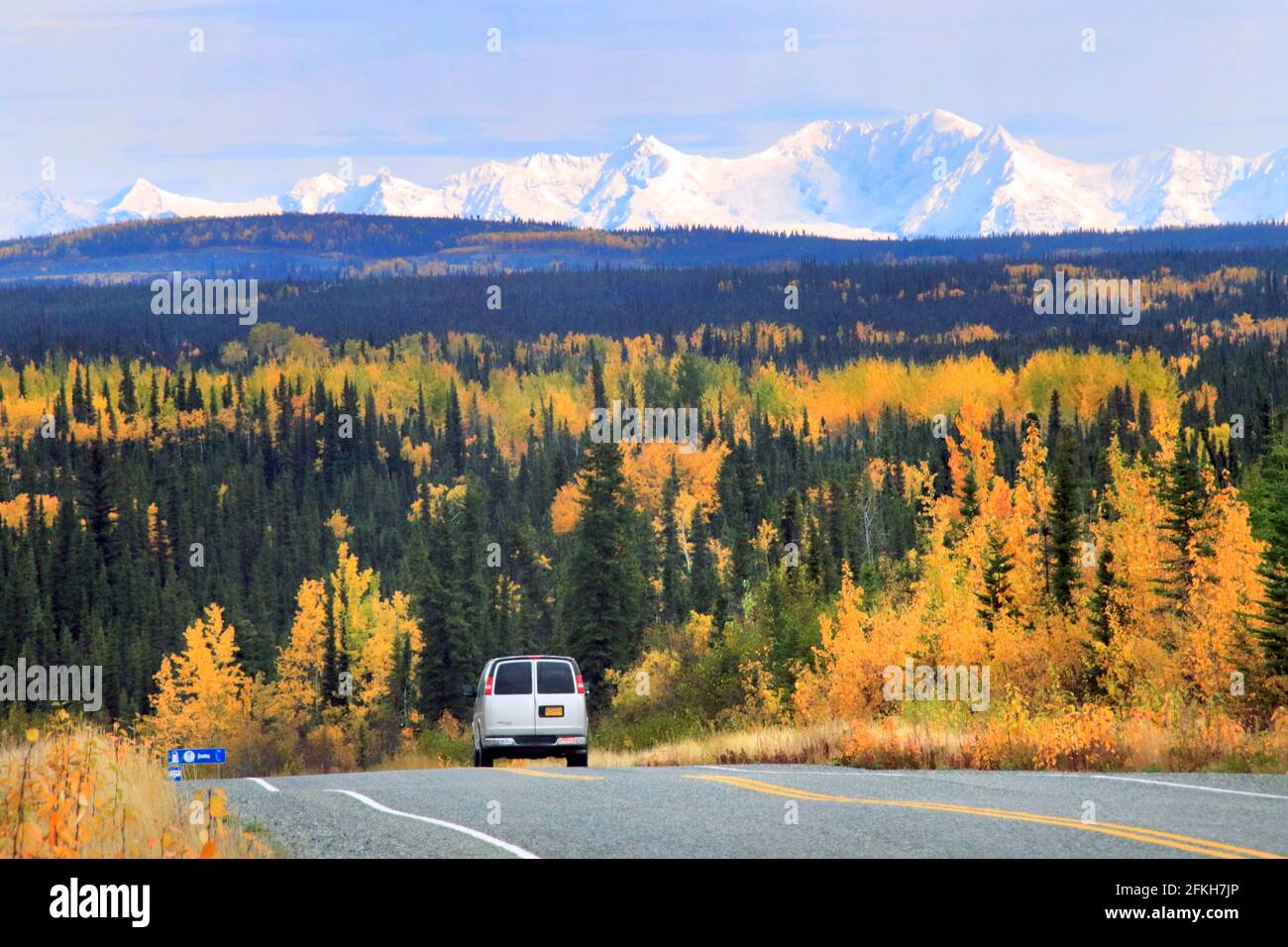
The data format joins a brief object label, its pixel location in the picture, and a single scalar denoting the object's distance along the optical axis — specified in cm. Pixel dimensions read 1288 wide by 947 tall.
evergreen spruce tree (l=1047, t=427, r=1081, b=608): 3753
